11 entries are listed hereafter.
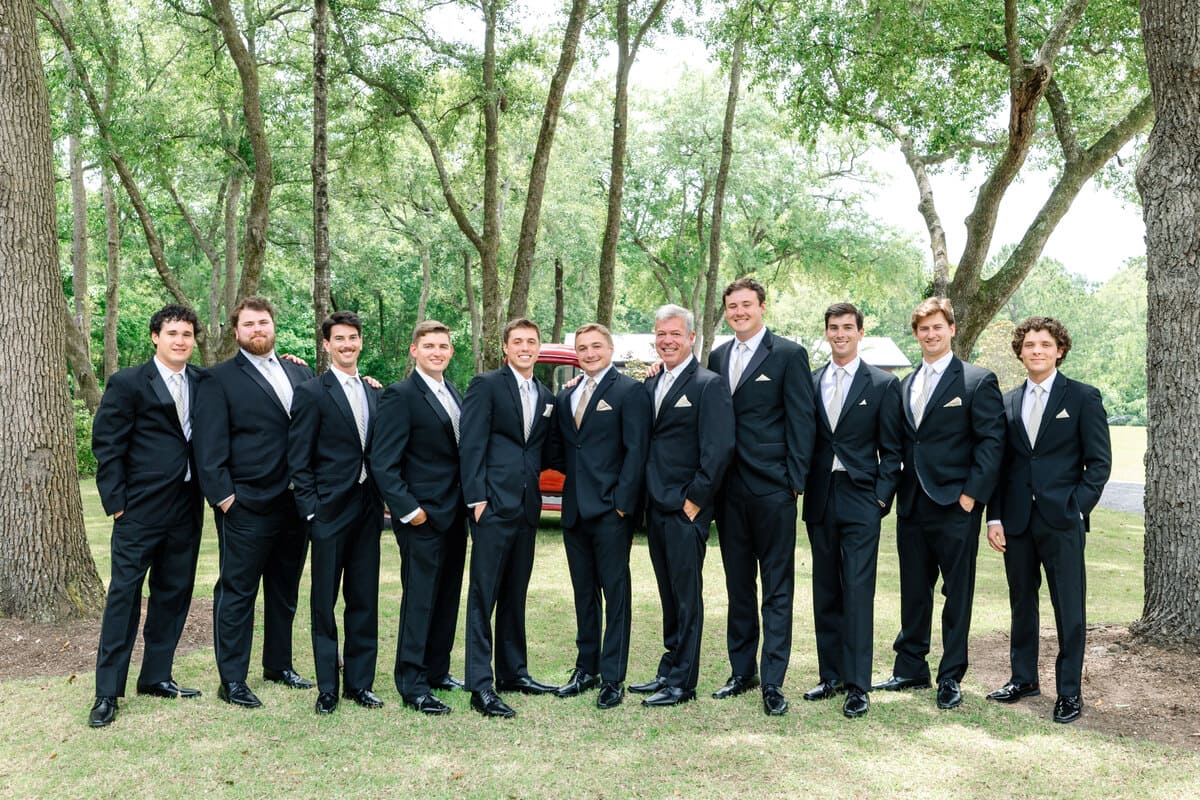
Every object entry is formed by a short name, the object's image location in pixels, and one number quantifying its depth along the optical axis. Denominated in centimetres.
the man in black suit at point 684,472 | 548
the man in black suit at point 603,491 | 558
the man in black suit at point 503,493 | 545
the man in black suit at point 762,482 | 552
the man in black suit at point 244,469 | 545
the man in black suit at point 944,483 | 555
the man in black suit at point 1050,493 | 541
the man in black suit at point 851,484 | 554
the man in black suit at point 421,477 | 538
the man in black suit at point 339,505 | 540
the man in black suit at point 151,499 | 530
